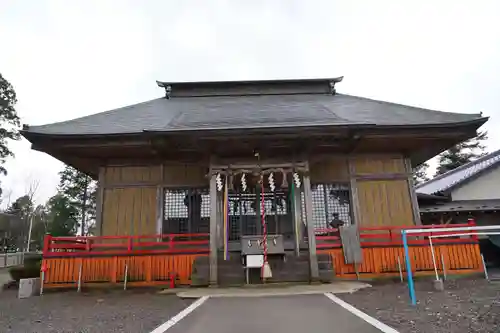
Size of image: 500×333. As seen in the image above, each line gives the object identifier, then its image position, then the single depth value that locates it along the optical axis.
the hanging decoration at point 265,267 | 7.26
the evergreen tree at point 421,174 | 36.81
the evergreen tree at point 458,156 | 28.98
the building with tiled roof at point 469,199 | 11.25
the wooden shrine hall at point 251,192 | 7.78
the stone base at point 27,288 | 7.63
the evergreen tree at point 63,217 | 27.47
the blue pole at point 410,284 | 5.03
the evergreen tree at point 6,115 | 23.14
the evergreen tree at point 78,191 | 29.19
